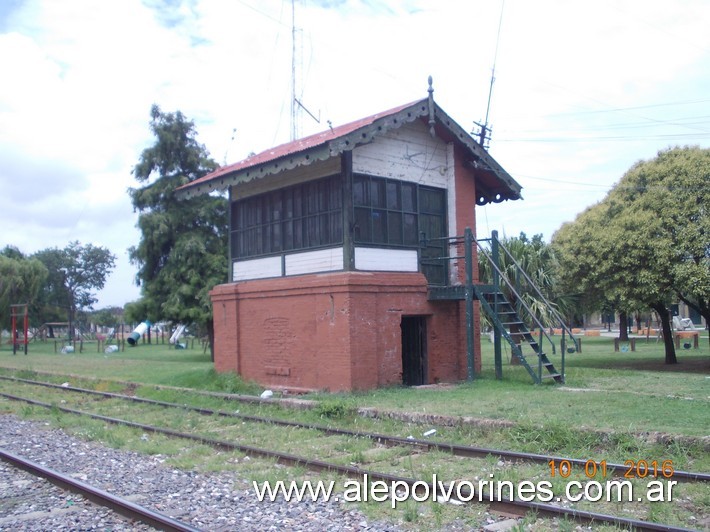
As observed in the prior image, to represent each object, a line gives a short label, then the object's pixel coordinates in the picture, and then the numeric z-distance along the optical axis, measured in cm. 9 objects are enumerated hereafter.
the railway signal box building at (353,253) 1455
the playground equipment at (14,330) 3808
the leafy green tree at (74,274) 8512
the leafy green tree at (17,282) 5009
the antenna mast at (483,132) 2153
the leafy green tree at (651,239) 1753
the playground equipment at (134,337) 4487
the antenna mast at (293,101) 2272
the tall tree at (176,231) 3033
